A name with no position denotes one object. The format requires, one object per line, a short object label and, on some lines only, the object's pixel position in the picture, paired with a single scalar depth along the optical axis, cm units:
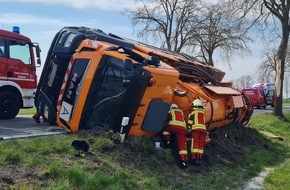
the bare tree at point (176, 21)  3025
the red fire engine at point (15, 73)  1085
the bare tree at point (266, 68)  5438
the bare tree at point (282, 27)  2009
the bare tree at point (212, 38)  3080
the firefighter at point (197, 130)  721
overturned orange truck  685
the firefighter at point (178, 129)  696
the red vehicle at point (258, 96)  3638
